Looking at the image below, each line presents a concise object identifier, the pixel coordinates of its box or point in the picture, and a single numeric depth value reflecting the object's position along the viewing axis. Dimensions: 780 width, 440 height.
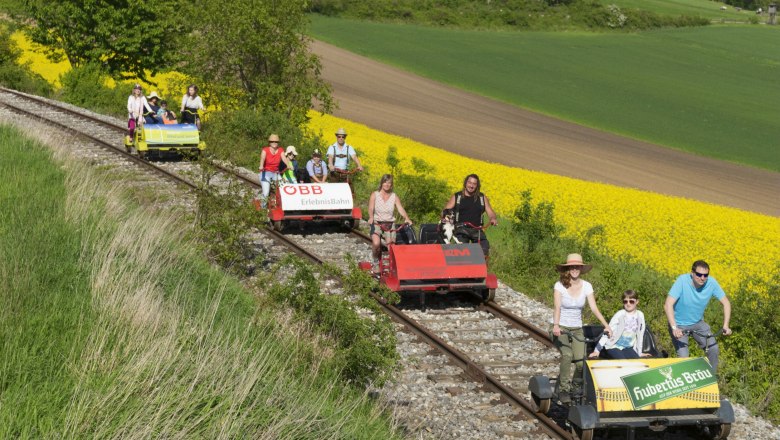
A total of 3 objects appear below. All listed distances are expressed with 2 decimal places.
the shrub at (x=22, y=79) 48.69
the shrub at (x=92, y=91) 42.09
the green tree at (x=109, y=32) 48.12
